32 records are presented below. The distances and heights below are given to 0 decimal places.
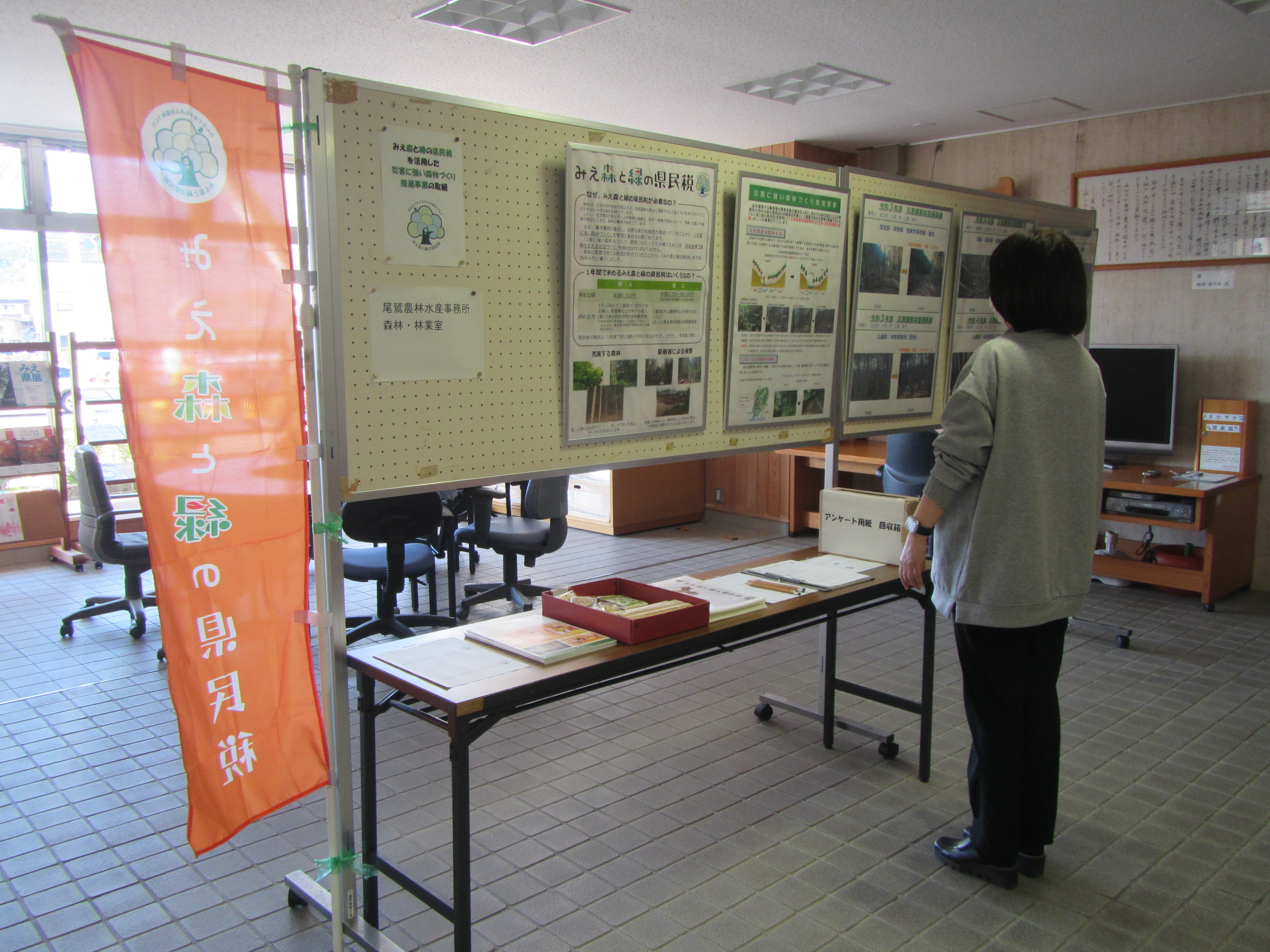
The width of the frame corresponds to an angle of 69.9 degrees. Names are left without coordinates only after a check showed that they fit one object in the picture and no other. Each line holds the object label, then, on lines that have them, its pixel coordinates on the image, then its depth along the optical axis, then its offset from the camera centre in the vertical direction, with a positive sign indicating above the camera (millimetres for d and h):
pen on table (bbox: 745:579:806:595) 2512 -711
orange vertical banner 1625 -142
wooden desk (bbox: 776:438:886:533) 5848 -990
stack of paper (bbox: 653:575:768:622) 2256 -694
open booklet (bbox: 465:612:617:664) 1954 -691
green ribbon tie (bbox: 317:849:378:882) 1931 -1141
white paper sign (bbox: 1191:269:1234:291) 5098 +301
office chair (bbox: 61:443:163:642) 4070 -973
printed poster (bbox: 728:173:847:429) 2570 +90
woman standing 2111 -437
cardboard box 2850 -614
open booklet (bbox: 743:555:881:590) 2627 -716
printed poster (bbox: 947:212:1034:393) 3275 +169
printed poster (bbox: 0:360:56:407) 5582 -365
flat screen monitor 5148 -345
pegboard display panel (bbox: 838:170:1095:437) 2904 +452
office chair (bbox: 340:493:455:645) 3650 -987
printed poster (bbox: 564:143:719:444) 2184 +94
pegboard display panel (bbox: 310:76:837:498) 1801 +78
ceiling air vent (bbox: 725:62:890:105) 4660 +1296
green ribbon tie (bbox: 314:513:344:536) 1852 -402
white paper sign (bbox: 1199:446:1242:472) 4973 -678
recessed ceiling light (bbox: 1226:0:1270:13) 3592 +1295
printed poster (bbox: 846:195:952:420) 2945 +82
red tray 2029 -662
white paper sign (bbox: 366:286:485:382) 1865 -12
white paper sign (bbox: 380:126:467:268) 1849 +268
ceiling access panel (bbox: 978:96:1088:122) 5180 +1293
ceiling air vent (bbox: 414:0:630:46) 3643 +1276
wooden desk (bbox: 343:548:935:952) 1731 -732
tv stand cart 4625 -1053
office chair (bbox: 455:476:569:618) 4375 -978
